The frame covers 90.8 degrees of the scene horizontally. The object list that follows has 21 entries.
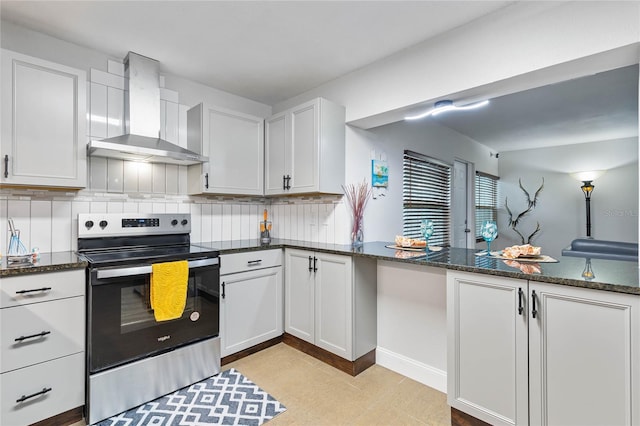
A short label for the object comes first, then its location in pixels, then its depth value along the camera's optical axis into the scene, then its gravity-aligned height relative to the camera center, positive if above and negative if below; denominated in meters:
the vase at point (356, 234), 2.85 -0.18
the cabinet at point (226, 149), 2.77 +0.60
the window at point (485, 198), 5.70 +0.31
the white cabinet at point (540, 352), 1.31 -0.66
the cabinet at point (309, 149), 2.71 +0.59
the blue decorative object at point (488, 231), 2.06 -0.11
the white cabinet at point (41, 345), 1.62 -0.71
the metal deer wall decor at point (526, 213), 6.03 +0.00
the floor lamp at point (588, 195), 5.43 +0.33
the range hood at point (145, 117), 2.37 +0.77
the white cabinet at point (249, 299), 2.51 -0.72
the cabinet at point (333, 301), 2.41 -0.72
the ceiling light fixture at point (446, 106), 2.27 +0.79
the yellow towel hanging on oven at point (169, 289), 2.03 -0.49
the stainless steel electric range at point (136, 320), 1.86 -0.69
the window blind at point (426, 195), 3.72 +0.25
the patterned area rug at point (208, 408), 1.85 -1.21
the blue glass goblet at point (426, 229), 2.38 -0.12
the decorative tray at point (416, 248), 2.41 -0.27
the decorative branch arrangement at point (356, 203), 2.86 +0.10
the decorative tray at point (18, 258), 1.79 -0.26
